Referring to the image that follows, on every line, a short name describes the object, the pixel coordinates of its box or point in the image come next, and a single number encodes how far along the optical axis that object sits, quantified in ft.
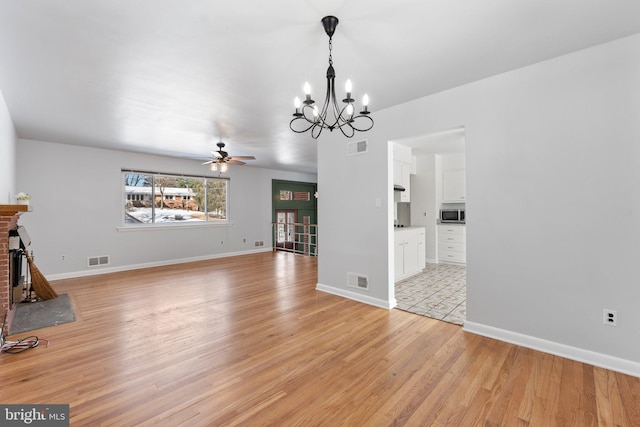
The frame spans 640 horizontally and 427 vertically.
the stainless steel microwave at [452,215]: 21.39
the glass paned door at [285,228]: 30.01
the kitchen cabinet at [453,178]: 21.12
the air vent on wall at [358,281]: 12.65
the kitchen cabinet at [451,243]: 20.36
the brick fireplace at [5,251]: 9.25
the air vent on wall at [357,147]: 12.60
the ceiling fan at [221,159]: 16.40
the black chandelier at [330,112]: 6.23
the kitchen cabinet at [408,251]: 15.69
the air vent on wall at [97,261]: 18.64
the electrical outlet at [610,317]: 7.31
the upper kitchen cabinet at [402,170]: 16.17
